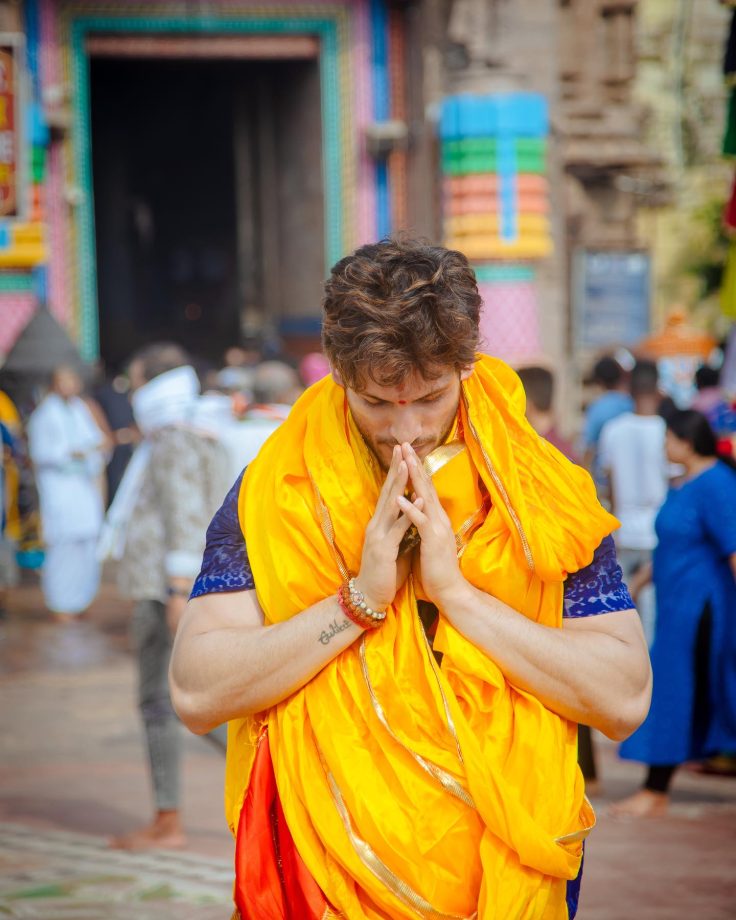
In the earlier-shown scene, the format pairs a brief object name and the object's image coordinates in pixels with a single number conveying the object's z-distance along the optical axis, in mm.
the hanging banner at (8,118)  9062
